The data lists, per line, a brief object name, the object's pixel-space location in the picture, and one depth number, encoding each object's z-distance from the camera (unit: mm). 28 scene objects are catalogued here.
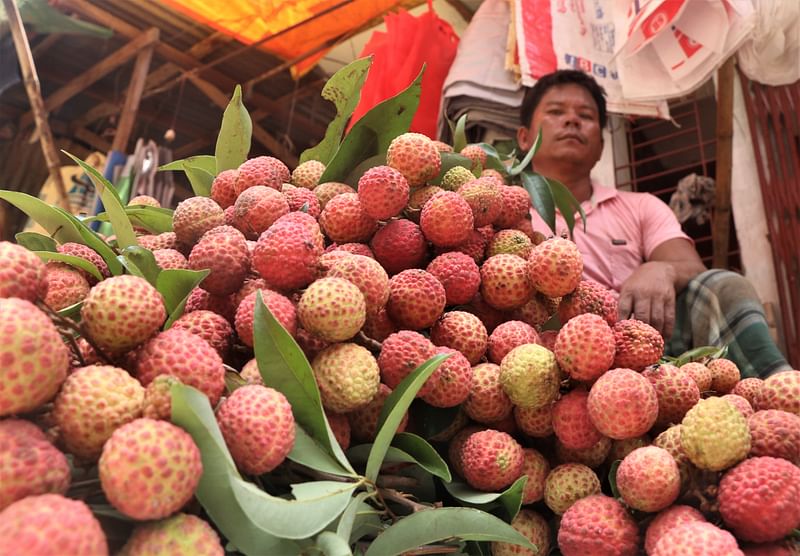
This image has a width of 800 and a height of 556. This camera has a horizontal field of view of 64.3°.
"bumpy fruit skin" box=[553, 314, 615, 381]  754
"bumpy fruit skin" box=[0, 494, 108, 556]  419
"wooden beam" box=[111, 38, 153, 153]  2994
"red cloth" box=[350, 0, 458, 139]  2670
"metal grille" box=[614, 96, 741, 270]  2869
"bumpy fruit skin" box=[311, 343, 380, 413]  683
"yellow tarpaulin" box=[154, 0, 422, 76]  2549
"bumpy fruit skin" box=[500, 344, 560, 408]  762
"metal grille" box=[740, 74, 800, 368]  2342
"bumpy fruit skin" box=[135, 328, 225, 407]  575
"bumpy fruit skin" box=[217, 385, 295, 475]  564
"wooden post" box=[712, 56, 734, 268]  2303
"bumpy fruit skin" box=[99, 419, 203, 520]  473
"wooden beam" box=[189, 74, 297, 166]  3213
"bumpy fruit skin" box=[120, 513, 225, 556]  477
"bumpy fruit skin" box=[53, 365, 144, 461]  520
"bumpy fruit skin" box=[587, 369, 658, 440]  704
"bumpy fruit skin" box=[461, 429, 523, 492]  749
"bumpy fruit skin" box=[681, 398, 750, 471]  660
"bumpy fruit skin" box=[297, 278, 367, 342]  690
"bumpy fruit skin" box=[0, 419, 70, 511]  456
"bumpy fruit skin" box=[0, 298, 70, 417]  484
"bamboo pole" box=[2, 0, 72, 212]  2188
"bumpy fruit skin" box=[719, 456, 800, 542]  614
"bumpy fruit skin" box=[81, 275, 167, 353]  588
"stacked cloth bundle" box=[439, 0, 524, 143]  2703
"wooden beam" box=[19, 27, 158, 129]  2951
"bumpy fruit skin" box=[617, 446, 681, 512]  659
